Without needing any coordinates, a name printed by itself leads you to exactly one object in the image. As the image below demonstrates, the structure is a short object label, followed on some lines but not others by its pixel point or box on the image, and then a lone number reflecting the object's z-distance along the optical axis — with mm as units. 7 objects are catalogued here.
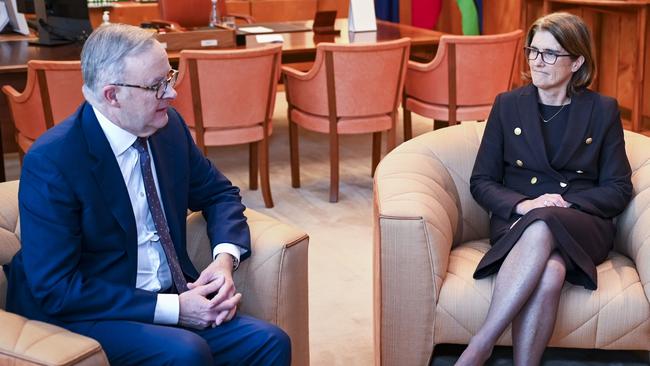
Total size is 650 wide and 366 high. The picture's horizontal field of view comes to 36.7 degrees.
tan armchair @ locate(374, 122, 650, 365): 2891
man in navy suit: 2332
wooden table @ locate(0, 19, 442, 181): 5277
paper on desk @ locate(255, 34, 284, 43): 5910
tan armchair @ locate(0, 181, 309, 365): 2682
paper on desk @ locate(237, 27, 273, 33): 6312
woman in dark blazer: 2957
